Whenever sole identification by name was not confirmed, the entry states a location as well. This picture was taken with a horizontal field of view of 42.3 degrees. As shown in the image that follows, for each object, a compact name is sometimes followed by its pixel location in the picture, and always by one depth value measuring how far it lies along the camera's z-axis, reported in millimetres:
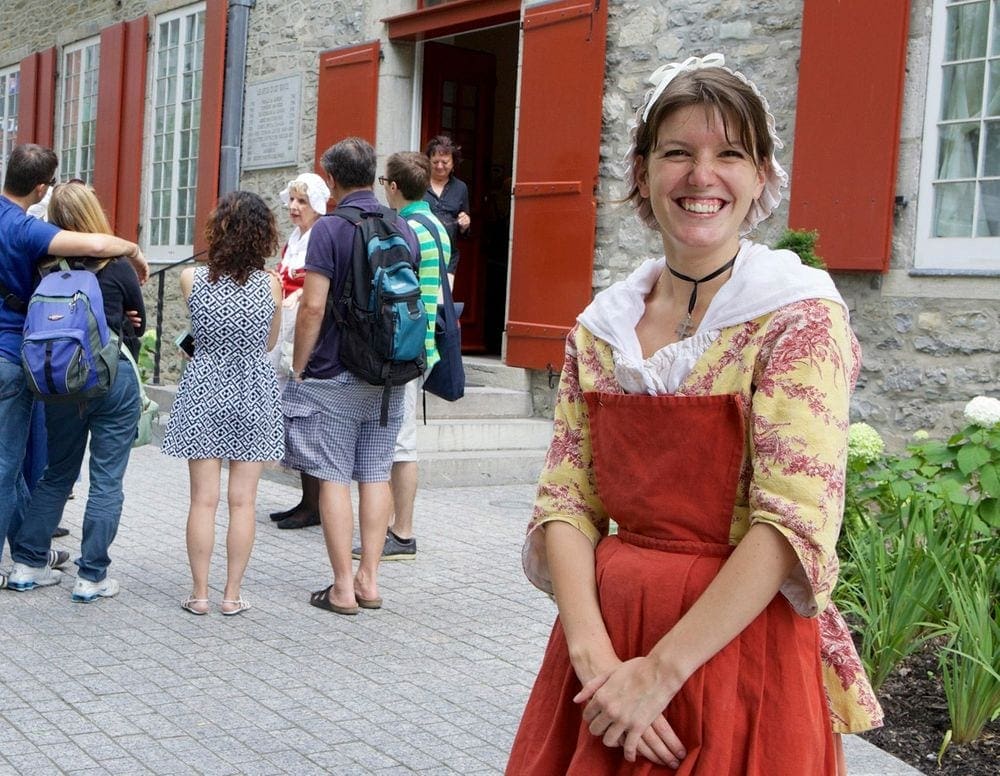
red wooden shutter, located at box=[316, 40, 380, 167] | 10750
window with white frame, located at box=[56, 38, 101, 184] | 15297
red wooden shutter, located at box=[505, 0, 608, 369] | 8773
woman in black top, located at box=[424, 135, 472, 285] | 9148
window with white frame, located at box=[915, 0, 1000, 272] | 6652
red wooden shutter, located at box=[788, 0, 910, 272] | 6867
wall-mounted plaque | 11750
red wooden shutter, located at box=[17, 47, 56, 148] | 16000
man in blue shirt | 4820
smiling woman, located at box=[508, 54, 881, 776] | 1654
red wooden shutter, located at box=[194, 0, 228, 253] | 12438
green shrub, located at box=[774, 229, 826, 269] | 6346
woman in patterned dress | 4809
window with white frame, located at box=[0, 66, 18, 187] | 17266
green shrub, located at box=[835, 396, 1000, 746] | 3609
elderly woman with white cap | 5926
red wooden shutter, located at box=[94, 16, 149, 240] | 14125
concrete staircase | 8117
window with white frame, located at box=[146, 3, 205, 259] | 13227
